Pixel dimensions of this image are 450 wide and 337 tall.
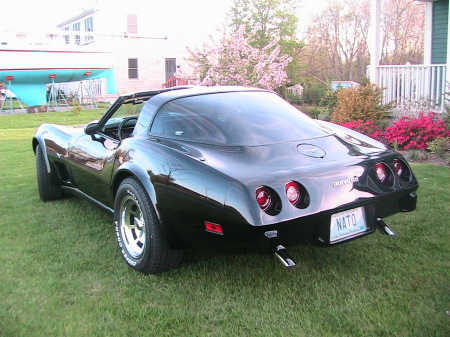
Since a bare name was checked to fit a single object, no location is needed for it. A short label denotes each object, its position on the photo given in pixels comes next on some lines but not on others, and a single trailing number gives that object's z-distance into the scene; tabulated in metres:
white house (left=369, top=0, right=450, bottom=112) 10.00
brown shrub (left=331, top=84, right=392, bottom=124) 9.59
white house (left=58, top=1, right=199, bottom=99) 29.08
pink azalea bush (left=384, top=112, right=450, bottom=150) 7.73
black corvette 2.78
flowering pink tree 12.92
